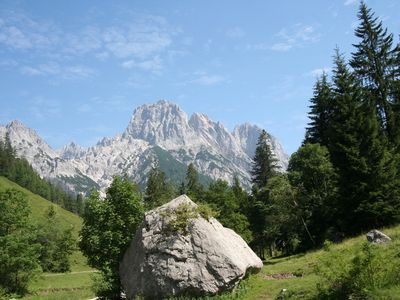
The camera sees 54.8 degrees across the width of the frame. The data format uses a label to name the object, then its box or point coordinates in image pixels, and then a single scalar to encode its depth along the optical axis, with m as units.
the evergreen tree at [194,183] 86.41
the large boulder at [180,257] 20.84
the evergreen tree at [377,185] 34.78
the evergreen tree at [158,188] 81.93
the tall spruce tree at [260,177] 73.61
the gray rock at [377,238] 24.01
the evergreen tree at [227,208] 60.56
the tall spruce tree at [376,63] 48.81
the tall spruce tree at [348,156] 36.41
